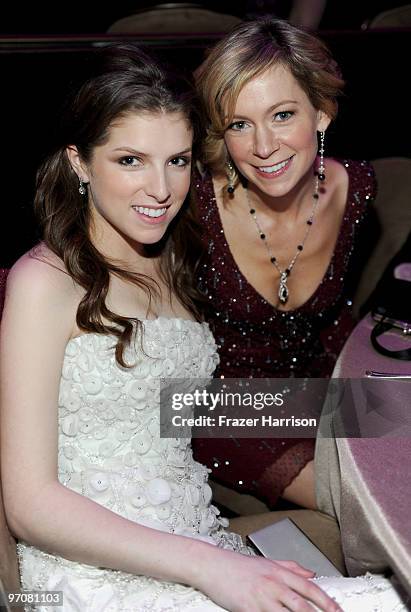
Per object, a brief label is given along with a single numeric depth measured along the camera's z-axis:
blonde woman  2.01
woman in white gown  1.49
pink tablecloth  1.33
